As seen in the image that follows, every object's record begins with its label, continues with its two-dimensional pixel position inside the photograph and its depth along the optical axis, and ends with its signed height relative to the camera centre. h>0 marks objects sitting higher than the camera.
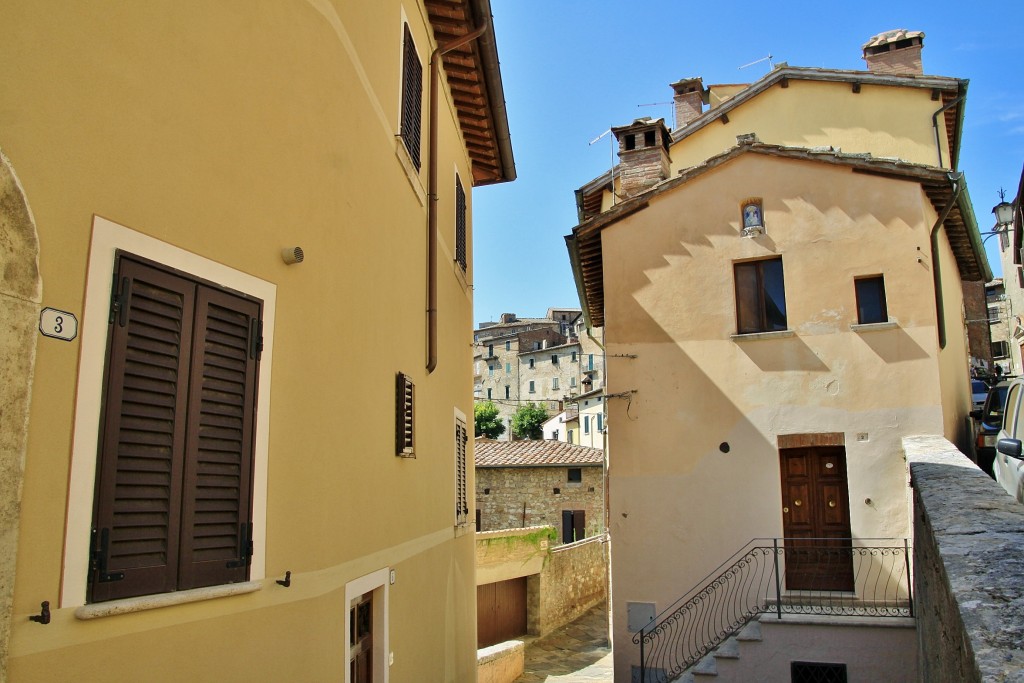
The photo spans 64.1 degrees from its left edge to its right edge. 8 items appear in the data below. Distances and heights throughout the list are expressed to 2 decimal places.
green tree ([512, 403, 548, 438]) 70.50 +4.41
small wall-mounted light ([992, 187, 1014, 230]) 18.69 +5.95
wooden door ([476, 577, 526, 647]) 21.53 -3.68
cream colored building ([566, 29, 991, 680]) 11.97 +1.84
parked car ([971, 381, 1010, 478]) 11.92 +0.76
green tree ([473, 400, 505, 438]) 68.81 +4.37
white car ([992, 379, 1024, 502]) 7.25 +0.25
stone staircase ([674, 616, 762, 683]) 10.91 -2.38
